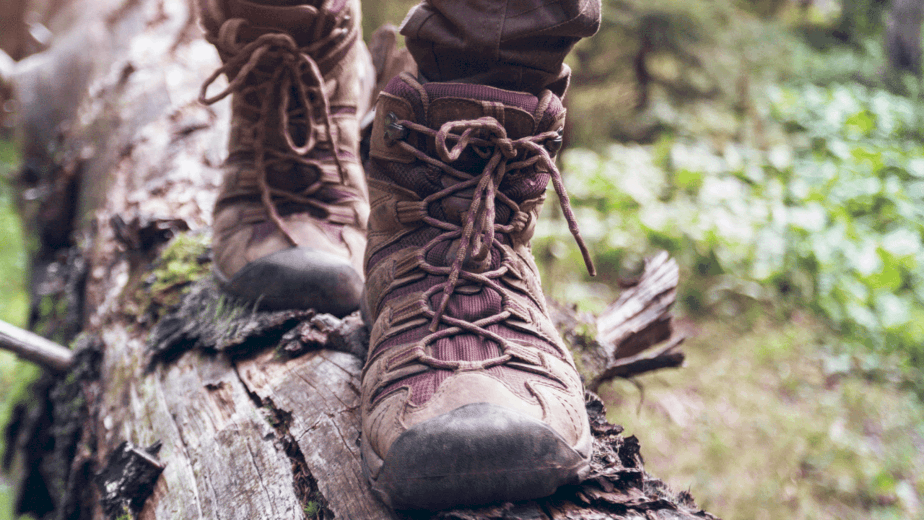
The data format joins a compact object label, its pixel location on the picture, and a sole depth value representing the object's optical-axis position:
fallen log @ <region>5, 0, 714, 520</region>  0.84
